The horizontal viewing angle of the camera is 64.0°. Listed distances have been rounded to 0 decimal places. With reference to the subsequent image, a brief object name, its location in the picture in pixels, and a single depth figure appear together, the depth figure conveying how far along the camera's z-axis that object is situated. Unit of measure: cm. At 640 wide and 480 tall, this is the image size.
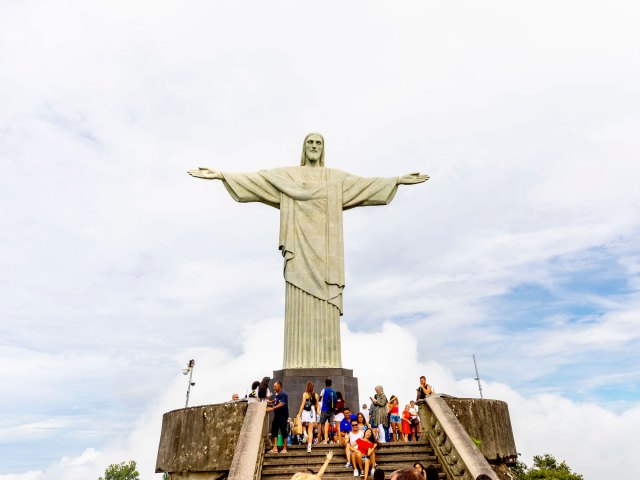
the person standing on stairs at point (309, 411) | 944
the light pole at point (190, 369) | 2162
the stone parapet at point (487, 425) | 993
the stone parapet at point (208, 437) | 891
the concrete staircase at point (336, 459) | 846
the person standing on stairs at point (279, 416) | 926
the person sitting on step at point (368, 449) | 817
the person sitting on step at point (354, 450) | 834
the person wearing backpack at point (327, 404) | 1061
